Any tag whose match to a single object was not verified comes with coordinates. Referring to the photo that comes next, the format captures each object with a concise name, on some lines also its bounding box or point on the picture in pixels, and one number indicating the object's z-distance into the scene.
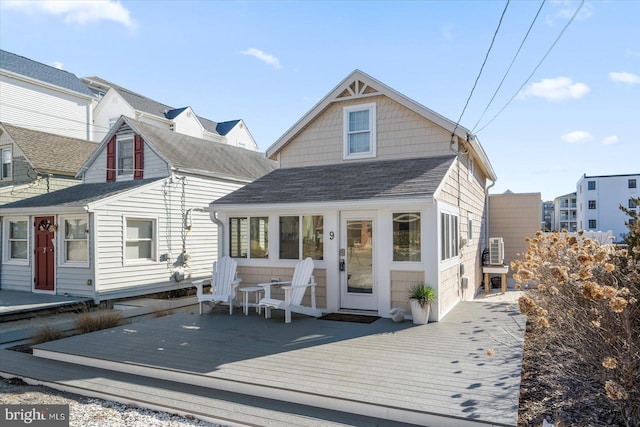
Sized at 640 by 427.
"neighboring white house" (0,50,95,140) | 19.38
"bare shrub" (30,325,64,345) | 6.80
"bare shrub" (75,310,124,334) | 7.48
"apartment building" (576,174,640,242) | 46.34
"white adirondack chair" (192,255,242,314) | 8.66
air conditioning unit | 12.48
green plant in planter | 7.22
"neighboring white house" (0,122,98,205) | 14.16
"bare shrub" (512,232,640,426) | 3.52
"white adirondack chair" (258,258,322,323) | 7.65
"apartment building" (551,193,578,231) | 62.44
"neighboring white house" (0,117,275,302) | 10.95
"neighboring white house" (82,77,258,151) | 24.80
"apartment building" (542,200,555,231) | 83.52
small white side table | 8.49
